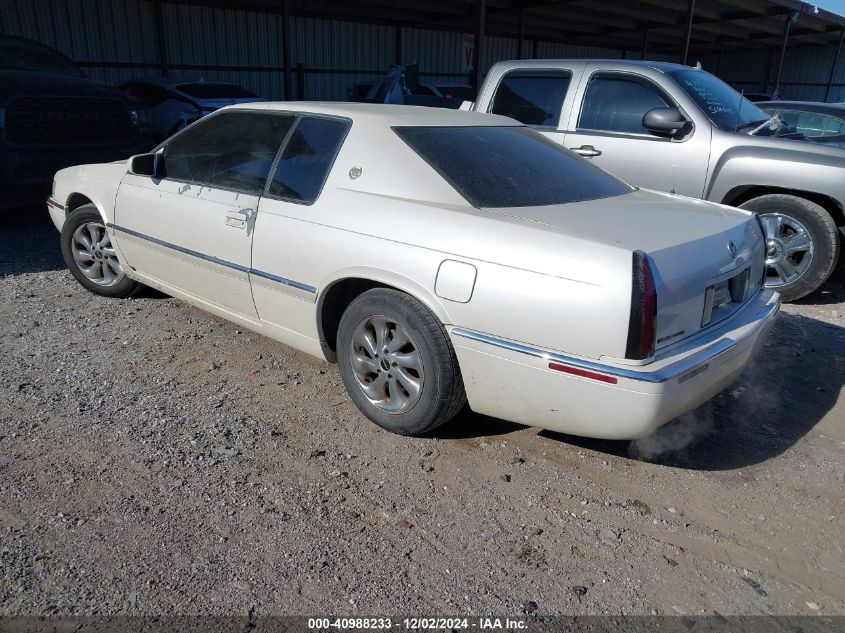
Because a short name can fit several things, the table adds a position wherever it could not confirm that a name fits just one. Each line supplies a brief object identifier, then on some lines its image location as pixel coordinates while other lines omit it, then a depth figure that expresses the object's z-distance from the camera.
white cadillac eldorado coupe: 2.63
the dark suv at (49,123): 6.63
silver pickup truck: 5.31
